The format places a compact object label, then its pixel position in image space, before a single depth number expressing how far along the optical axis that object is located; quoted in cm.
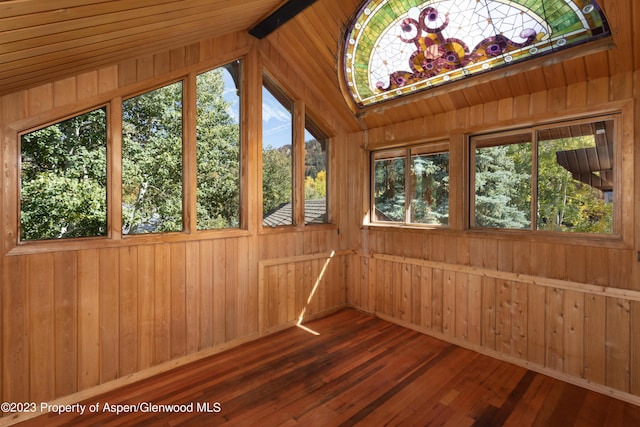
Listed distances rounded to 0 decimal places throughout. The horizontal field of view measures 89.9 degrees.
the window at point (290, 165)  353
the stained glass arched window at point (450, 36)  224
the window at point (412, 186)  346
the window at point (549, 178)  251
